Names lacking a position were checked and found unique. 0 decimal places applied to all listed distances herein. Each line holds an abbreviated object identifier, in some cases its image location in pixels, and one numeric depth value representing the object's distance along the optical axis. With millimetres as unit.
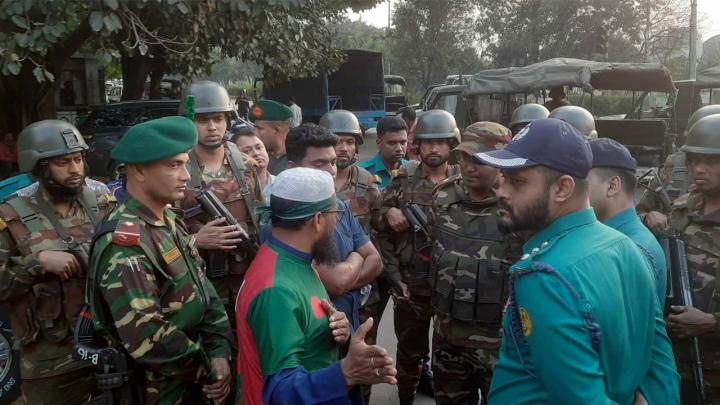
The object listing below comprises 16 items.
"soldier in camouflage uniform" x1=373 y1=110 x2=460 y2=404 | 4250
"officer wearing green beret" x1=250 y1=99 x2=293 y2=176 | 5090
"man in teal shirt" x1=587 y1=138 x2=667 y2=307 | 2525
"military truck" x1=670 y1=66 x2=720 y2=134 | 11038
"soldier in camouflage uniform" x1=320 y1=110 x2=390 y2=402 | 4090
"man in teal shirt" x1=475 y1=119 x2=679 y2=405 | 1667
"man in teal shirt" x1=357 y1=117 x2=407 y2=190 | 4758
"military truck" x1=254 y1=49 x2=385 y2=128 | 22219
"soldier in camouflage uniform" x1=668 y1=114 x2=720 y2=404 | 3109
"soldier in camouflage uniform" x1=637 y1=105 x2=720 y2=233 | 3789
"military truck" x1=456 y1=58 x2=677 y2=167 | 10109
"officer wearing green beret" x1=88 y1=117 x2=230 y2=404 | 2342
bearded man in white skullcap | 1882
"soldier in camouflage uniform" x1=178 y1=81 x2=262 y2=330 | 3258
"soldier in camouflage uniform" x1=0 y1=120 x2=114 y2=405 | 3045
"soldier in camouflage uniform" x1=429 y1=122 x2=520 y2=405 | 3260
